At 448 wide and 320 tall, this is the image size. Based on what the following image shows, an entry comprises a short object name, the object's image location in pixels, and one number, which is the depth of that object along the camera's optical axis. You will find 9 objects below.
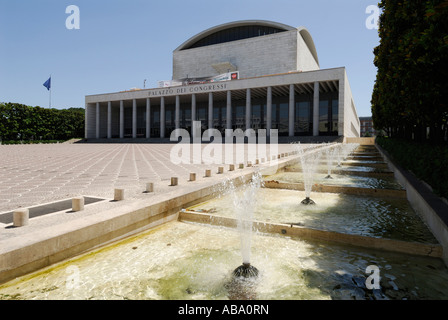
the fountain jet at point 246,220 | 3.04
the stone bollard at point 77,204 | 4.11
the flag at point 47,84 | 47.59
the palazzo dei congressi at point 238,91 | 39.88
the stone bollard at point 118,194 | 4.73
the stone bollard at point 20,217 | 3.38
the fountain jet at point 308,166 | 6.65
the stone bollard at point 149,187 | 5.50
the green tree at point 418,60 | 4.88
